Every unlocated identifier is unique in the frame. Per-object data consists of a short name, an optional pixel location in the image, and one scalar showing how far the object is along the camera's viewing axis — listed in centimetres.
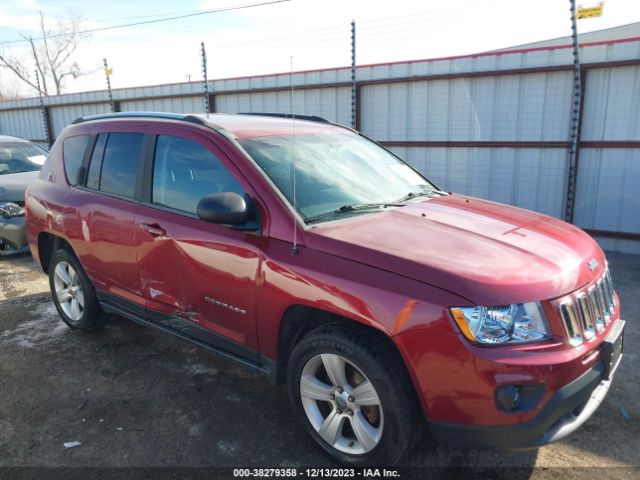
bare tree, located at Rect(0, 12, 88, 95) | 4275
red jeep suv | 216
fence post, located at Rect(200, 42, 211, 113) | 1012
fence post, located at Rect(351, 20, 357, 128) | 812
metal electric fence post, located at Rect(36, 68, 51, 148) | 1559
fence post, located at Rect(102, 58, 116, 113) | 1232
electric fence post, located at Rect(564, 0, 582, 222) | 666
